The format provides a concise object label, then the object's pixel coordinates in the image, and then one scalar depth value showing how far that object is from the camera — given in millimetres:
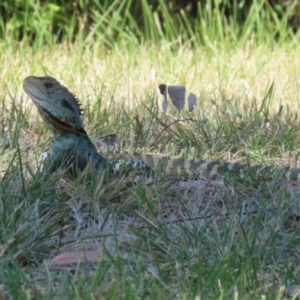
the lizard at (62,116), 7906
